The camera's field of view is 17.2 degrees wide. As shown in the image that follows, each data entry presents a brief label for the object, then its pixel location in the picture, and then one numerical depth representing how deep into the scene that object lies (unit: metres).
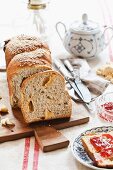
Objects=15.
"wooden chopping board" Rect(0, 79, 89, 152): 0.68
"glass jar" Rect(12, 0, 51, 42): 1.03
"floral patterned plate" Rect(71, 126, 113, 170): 0.62
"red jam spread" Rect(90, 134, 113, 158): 0.63
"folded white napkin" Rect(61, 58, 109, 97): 0.85
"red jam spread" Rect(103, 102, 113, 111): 0.77
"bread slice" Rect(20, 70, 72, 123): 0.73
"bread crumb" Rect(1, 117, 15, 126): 0.73
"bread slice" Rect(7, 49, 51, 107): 0.75
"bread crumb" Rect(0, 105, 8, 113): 0.77
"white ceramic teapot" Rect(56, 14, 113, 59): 0.97
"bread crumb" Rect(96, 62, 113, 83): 0.91
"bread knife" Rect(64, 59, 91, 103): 0.81
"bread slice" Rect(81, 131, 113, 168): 0.61
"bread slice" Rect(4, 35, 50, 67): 0.85
